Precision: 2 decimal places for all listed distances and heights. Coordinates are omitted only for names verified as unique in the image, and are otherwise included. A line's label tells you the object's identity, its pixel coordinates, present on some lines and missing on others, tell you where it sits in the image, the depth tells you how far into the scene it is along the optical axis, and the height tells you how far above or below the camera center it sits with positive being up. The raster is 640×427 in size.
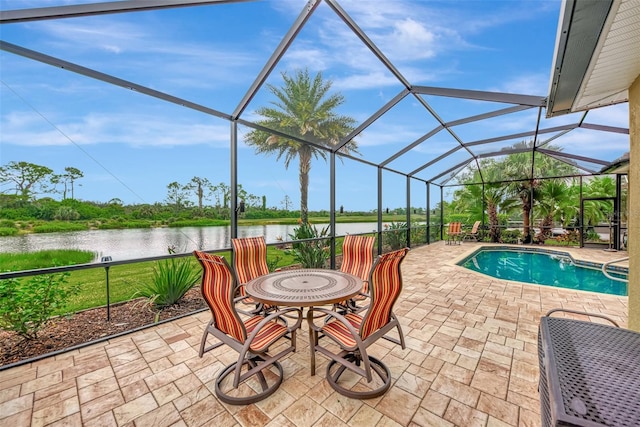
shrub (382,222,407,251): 9.49 -0.98
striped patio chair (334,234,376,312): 3.65 -0.64
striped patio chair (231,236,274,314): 3.72 -0.69
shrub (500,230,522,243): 12.05 -1.13
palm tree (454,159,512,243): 12.09 +0.68
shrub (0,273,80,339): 2.71 -0.99
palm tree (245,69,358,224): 7.34 +2.90
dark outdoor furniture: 0.93 -0.75
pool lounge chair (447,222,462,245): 11.72 -0.90
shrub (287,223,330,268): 6.12 -0.89
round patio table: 2.24 -0.77
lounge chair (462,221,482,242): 12.23 -1.04
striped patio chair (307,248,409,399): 2.09 -1.07
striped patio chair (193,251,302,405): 2.05 -1.07
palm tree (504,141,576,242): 11.05 +1.16
